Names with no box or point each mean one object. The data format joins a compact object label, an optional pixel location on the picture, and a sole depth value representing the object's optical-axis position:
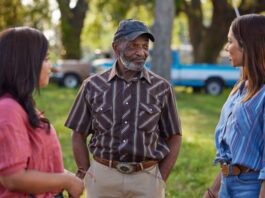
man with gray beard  4.07
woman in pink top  2.79
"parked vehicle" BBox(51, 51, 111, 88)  26.17
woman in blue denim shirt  3.34
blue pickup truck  24.11
